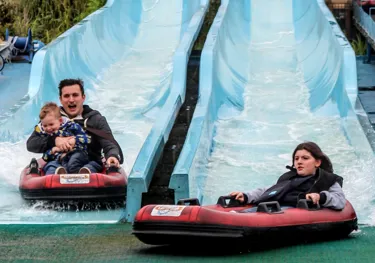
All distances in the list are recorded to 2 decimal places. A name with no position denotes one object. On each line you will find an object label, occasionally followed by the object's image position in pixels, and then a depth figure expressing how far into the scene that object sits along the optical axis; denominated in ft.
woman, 33.30
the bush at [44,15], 83.85
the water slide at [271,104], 43.35
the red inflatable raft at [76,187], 38.38
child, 39.52
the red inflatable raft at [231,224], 29.66
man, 39.59
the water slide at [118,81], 39.40
